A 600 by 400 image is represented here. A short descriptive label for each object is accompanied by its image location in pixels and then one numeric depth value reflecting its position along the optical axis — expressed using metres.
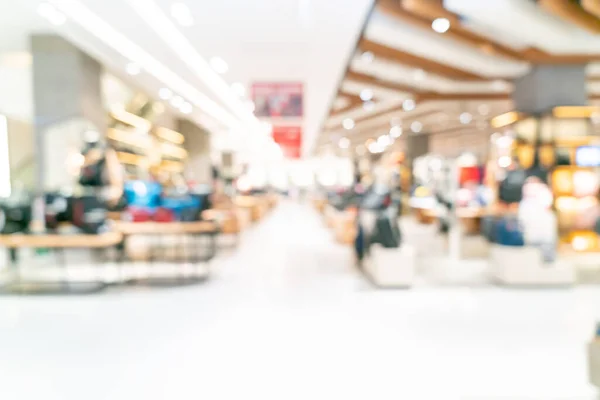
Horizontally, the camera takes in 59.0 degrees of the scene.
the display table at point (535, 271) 6.44
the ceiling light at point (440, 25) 7.21
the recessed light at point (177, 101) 13.05
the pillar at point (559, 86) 8.91
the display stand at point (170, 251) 6.85
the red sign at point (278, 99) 8.12
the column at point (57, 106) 8.73
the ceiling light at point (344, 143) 27.80
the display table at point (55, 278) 6.11
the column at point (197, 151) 20.77
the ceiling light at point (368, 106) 14.64
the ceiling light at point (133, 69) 9.26
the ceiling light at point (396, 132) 21.14
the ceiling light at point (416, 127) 19.51
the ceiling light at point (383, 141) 25.02
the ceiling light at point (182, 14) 5.95
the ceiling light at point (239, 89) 10.49
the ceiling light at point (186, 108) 13.99
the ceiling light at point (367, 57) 9.10
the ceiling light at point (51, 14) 6.50
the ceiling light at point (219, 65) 8.53
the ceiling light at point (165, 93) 11.79
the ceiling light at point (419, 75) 10.81
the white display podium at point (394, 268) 6.43
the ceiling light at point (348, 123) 18.80
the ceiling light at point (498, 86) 12.49
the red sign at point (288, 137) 12.20
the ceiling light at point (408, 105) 14.23
